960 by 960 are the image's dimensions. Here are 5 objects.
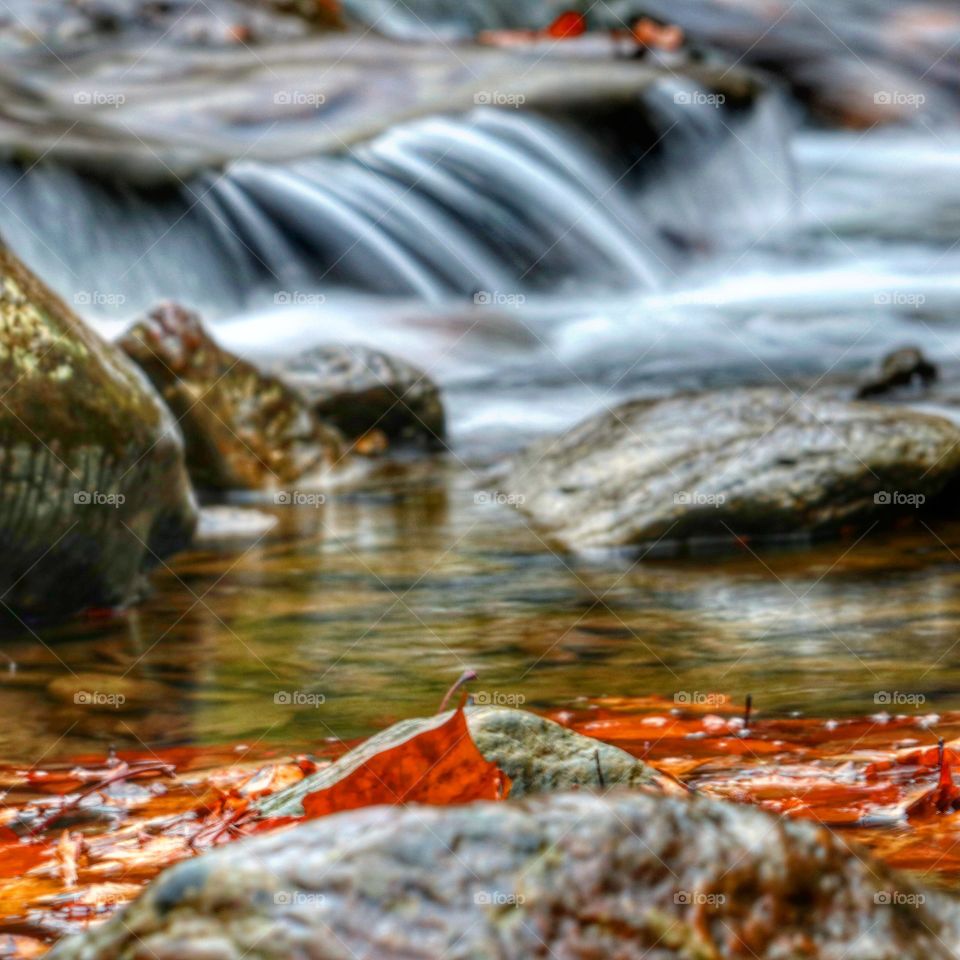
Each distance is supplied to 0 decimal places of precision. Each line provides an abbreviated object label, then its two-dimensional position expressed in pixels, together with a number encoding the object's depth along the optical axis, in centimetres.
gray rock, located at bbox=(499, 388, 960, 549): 1037
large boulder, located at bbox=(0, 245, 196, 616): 835
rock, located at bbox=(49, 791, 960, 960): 302
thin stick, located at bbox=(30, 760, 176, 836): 533
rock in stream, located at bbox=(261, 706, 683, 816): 464
